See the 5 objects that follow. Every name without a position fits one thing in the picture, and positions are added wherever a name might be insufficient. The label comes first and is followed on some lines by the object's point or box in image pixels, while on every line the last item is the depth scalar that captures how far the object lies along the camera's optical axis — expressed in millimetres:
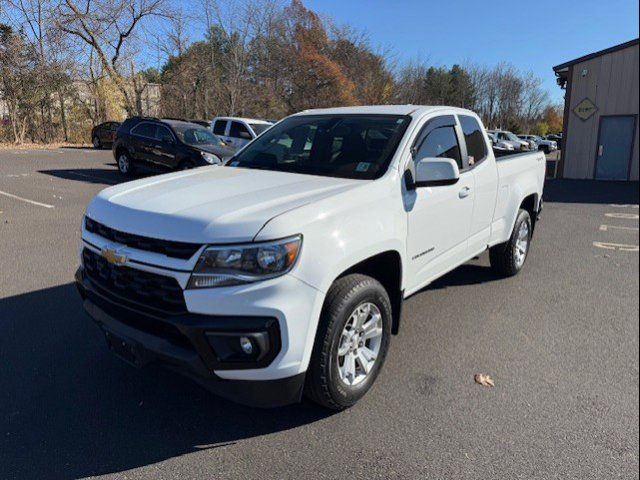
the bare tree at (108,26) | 28784
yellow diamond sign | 18062
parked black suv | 12051
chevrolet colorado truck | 2416
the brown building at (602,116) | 17062
